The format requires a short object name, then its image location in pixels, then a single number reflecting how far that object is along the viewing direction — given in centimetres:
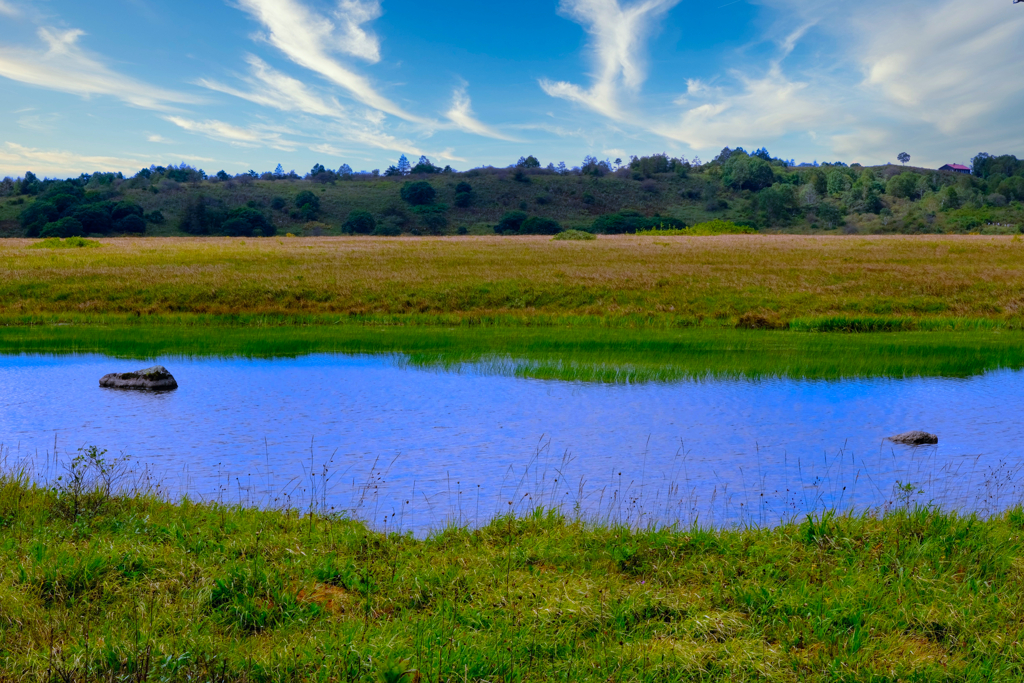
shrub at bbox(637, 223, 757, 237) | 12134
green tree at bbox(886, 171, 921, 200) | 18338
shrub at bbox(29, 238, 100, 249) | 6933
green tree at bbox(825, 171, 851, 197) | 18362
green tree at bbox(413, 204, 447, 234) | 14600
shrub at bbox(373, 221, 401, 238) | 13395
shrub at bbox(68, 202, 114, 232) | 12219
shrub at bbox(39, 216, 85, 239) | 11362
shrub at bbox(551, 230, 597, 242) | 8869
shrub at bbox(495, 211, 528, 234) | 13900
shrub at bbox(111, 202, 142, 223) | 13012
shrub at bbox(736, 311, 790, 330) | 3112
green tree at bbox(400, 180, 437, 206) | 16625
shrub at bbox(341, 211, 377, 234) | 13812
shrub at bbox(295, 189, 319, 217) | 15000
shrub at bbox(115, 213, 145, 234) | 12610
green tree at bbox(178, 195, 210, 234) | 12900
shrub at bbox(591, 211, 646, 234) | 14550
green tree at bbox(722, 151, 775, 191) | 19350
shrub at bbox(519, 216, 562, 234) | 13750
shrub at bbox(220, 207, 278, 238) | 12688
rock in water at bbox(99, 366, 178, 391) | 1730
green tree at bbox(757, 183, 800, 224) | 16212
